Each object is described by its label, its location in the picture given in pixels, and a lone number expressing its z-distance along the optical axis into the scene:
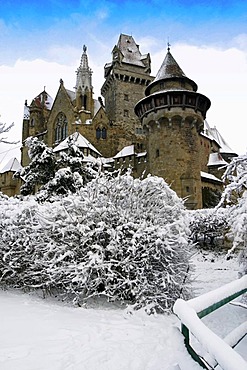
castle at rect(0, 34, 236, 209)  26.48
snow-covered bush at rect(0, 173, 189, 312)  6.36
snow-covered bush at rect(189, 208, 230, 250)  17.23
